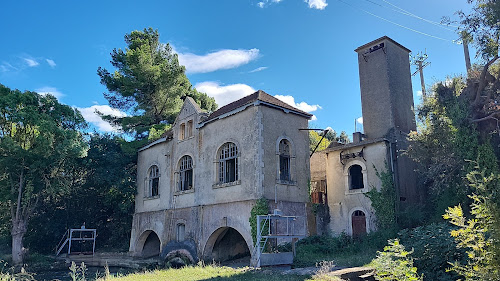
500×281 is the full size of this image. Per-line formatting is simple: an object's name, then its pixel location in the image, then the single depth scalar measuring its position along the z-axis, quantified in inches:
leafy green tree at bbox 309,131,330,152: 1379.1
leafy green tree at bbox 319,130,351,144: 1673.2
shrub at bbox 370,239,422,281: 237.4
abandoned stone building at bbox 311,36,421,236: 802.8
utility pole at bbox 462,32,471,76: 993.2
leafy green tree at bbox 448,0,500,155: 604.4
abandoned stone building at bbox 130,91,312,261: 684.1
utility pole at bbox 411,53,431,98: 1352.1
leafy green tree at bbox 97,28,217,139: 1087.0
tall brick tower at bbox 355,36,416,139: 874.8
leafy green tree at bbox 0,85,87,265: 823.7
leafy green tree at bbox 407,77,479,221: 649.0
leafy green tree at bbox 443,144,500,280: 188.2
